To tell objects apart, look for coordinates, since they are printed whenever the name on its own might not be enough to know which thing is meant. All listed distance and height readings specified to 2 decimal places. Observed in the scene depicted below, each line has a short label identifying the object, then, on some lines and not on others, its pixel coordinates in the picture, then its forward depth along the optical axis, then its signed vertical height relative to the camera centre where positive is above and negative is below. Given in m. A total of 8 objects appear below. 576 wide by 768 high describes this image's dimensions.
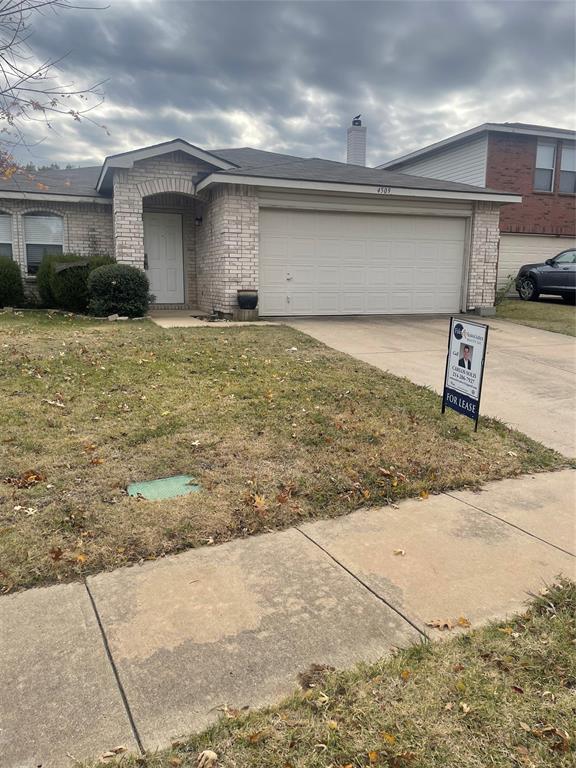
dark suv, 17.33 -0.24
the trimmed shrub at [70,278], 12.67 -0.34
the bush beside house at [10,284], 13.38 -0.52
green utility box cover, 4.11 -1.59
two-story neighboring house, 20.09 +3.16
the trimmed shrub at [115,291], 11.93 -0.57
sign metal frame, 5.16 -1.14
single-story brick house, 12.77 +0.81
